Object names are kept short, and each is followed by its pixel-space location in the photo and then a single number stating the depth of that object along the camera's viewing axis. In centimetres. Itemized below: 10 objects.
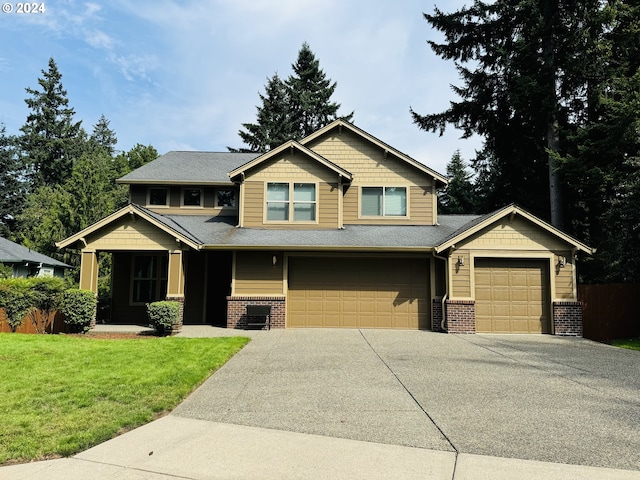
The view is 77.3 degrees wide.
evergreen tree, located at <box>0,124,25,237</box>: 3900
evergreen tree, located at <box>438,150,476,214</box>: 3813
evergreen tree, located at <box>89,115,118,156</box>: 6688
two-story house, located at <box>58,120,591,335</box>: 1334
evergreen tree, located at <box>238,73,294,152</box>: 4050
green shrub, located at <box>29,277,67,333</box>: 1223
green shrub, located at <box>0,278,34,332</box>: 1178
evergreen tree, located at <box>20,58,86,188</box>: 5084
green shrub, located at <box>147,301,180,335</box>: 1204
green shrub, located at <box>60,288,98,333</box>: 1214
